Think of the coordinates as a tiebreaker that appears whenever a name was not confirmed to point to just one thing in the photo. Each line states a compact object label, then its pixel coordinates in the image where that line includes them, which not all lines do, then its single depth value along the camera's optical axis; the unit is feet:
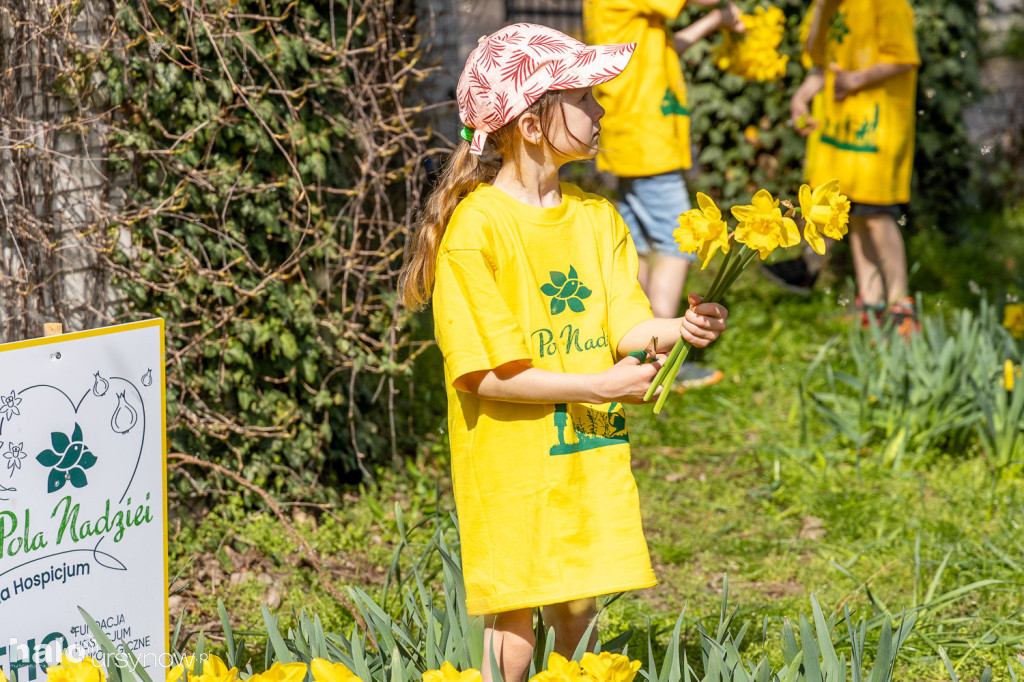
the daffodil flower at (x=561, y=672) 18.50
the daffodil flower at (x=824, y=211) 18.66
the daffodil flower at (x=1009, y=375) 23.04
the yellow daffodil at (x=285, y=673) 18.71
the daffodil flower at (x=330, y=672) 18.70
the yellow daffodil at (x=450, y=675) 18.54
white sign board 18.93
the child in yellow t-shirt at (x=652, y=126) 24.93
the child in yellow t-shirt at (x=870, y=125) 27.24
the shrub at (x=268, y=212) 21.63
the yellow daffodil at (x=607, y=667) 18.51
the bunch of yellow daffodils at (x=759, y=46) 29.28
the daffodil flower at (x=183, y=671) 18.84
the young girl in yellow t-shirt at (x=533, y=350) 19.04
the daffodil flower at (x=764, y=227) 18.59
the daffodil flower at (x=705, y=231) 18.67
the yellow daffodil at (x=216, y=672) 18.64
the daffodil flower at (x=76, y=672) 18.58
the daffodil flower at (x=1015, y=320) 24.65
